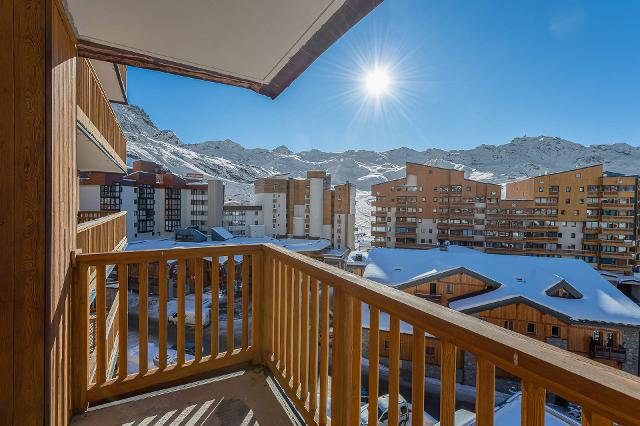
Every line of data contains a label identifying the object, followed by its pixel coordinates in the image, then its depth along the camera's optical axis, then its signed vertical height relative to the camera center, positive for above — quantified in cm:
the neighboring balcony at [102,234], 309 -38
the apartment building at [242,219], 2792 -107
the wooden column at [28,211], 114 -2
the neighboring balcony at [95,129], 312 +105
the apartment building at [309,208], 2741 +8
